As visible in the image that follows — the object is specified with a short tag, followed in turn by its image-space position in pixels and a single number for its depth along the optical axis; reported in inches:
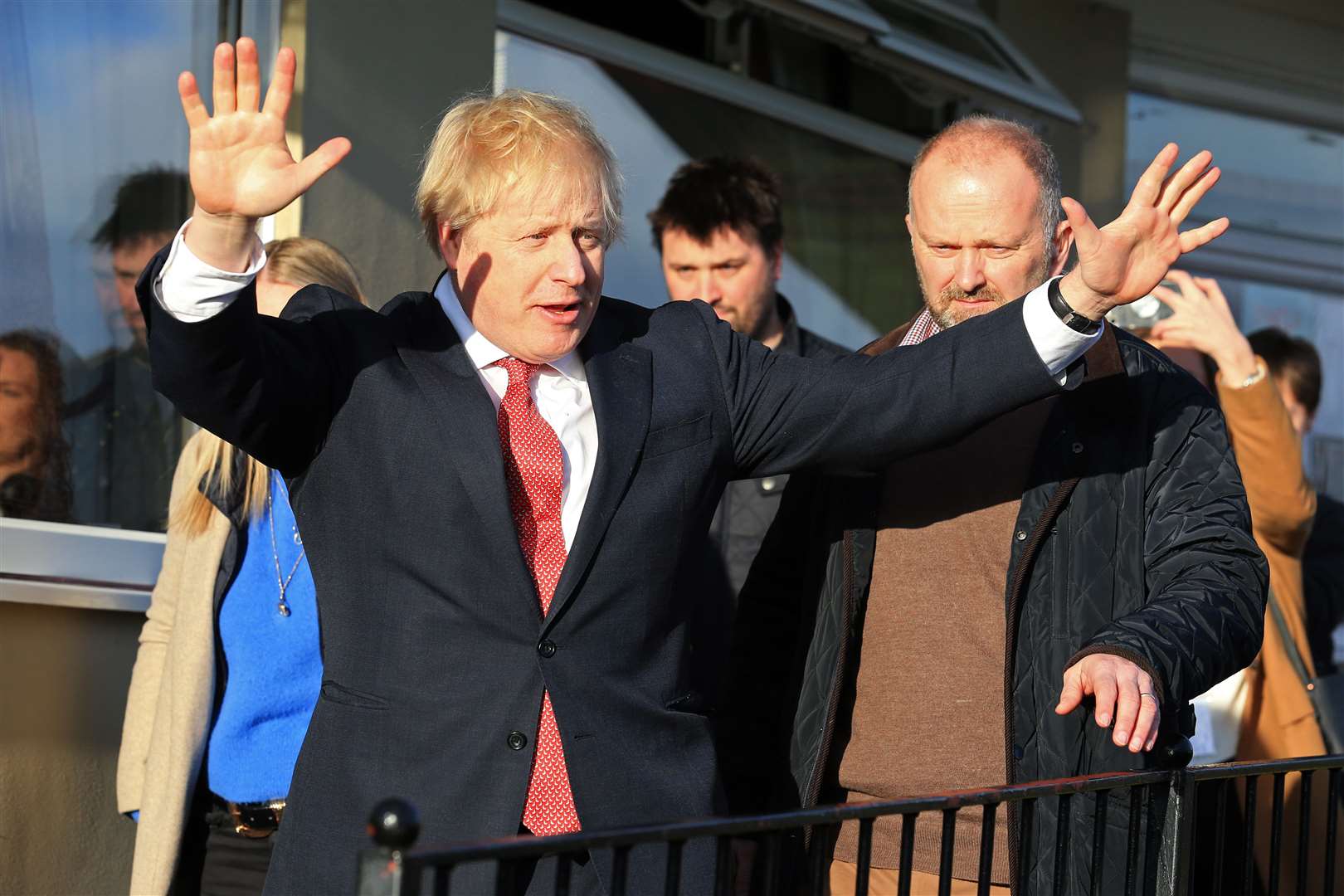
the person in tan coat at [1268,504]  161.2
